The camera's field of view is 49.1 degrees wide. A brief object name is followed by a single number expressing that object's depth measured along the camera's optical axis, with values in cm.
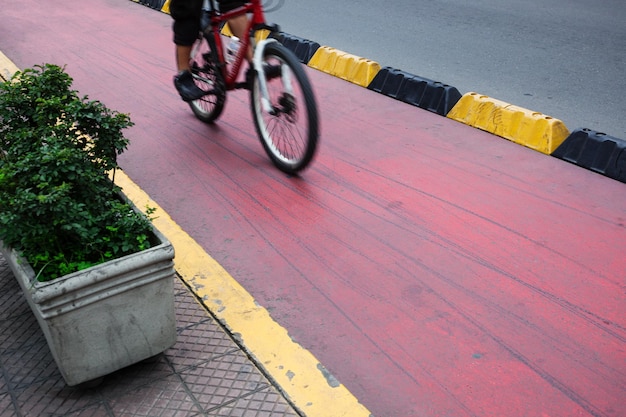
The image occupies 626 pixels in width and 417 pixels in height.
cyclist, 493
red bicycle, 438
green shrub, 263
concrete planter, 253
